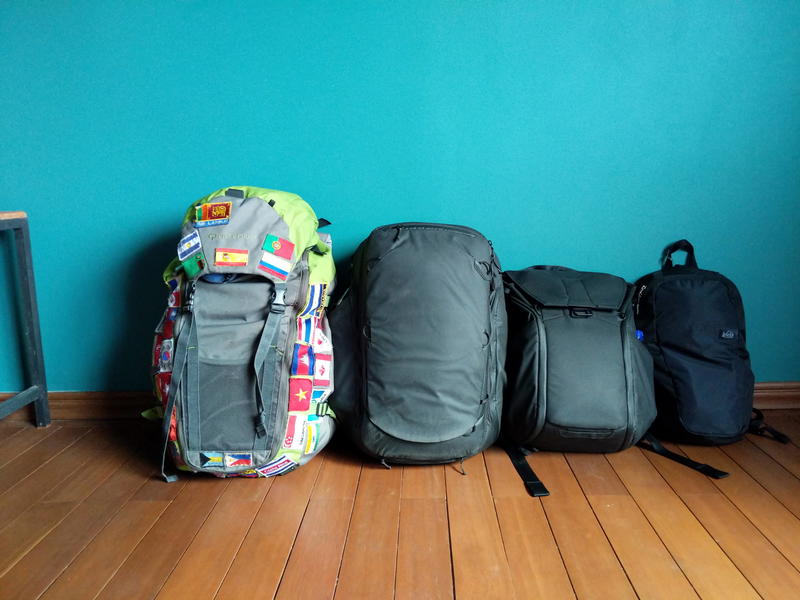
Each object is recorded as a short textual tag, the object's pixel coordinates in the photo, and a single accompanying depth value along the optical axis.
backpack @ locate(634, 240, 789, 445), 1.71
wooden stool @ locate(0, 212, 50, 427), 1.75
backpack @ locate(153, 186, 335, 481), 1.50
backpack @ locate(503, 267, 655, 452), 1.62
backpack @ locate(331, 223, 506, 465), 1.57
